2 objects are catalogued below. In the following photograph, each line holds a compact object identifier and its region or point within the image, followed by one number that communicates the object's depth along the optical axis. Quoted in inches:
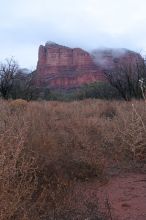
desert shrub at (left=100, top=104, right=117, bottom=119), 377.8
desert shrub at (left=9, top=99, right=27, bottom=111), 450.0
